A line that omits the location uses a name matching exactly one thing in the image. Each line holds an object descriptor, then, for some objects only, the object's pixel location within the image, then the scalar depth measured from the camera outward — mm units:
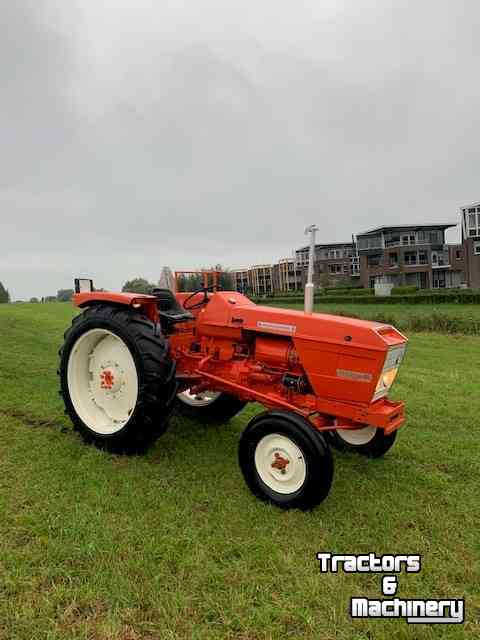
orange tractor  3223
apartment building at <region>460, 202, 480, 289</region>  46781
